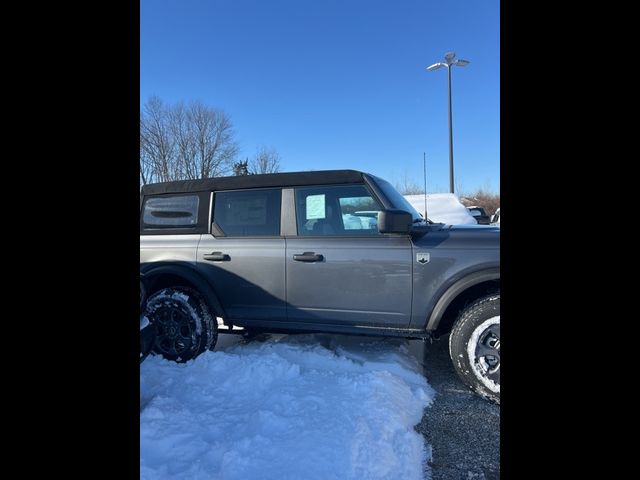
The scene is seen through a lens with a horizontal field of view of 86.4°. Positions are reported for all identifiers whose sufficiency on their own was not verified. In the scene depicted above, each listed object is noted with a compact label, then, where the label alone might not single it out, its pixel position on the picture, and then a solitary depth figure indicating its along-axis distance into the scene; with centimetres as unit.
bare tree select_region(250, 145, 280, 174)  2496
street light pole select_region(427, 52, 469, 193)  1573
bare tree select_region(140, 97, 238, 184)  1838
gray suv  292
